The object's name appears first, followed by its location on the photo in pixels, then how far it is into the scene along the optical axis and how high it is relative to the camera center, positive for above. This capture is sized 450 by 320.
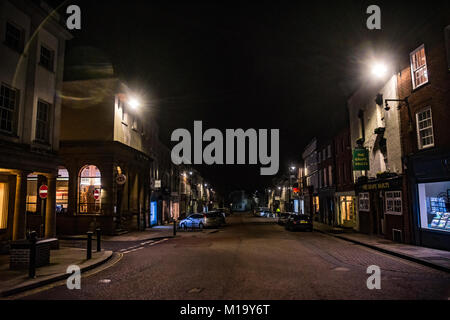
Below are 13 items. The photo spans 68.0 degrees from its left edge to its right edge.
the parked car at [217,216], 32.85 -1.61
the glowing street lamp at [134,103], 25.08 +7.48
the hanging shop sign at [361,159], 21.38 +2.52
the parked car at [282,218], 36.59 -2.13
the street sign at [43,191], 16.80 +0.53
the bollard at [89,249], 12.27 -1.78
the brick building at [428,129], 14.60 +3.31
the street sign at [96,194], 21.08 +0.45
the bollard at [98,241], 14.23 -1.73
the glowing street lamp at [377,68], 16.98 +6.67
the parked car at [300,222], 27.98 -1.95
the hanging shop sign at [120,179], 22.45 +1.46
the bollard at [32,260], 9.05 -1.61
